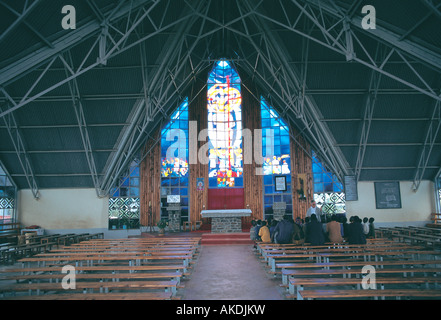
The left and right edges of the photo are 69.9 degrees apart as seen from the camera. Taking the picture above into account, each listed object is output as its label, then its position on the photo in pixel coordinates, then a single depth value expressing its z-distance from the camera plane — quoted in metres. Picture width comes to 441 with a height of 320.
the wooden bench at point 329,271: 5.24
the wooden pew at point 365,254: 6.62
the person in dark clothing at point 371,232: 9.98
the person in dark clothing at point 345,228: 8.82
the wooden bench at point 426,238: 9.02
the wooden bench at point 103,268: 5.88
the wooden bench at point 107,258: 6.88
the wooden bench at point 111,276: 5.25
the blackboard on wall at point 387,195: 15.71
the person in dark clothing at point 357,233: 8.30
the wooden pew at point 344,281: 4.67
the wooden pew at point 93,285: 4.79
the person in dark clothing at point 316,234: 8.24
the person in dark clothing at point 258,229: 10.79
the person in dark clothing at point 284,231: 8.92
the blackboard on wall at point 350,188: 15.46
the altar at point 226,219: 13.70
